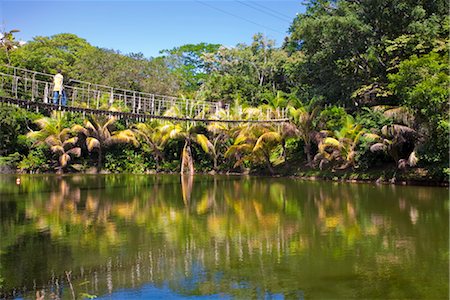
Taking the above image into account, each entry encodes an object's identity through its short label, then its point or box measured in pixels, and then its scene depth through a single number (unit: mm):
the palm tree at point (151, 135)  23781
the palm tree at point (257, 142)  20391
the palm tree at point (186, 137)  22734
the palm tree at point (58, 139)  22578
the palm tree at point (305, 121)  20016
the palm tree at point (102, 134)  23188
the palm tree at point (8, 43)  20236
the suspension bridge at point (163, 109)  15336
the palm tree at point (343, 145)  17859
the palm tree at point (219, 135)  21844
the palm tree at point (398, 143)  15406
